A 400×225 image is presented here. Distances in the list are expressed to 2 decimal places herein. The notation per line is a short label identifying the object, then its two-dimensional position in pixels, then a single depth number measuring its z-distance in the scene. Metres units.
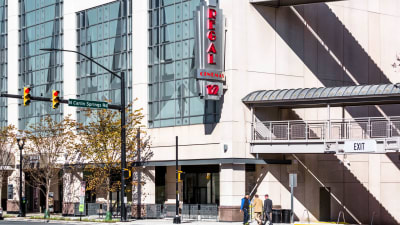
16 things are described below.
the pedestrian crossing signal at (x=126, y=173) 44.83
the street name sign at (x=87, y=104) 42.63
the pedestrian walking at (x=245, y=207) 41.62
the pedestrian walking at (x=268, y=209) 40.42
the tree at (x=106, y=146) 50.28
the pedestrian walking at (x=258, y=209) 40.10
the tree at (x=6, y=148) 60.51
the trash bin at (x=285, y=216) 45.69
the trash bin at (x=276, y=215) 45.56
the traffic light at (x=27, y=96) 39.84
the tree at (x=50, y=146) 55.16
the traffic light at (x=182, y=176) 50.57
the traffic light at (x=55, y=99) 40.91
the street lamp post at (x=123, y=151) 44.88
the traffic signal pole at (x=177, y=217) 44.41
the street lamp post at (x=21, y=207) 55.64
